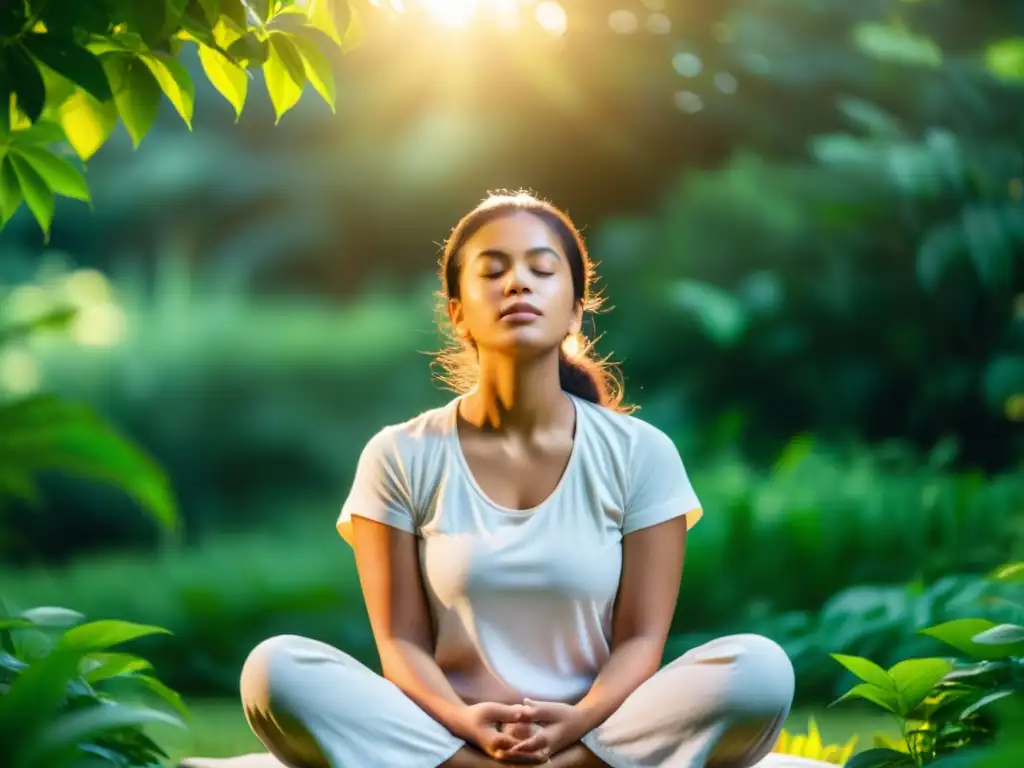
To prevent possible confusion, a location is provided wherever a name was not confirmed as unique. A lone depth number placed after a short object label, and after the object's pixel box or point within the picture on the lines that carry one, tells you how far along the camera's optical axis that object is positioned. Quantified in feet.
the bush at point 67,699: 13.05
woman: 13.70
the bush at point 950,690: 14.08
